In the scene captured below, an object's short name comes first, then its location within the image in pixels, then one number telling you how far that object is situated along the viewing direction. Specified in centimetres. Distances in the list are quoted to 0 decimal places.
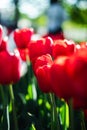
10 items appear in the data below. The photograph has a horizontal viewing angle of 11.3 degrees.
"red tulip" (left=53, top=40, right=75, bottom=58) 77
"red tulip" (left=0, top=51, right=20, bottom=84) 79
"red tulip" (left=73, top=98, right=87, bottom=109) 56
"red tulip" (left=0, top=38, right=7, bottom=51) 92
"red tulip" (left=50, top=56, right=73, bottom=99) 54
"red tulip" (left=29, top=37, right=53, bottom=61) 88
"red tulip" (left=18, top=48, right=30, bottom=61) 114
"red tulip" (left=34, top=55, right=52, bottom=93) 69
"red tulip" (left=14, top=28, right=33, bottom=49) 110
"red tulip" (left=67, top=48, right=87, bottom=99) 52
